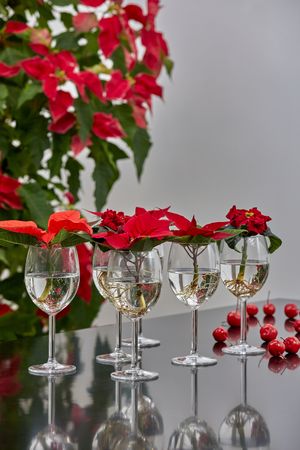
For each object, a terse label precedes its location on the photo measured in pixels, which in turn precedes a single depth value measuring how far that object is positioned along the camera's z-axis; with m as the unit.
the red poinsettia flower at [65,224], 1.95
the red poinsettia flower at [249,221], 2.17
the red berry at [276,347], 2.18
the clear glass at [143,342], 2.28
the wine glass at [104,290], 2.03
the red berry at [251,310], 2.63
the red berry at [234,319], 2.48
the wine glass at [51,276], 1.98
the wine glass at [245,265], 2.17
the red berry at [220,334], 2.31
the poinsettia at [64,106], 2.78
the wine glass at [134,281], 1.94
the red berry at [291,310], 2.57
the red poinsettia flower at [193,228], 1.99
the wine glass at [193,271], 2.02
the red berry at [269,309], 2.64
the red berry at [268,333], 2.31
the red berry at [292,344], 2.20
